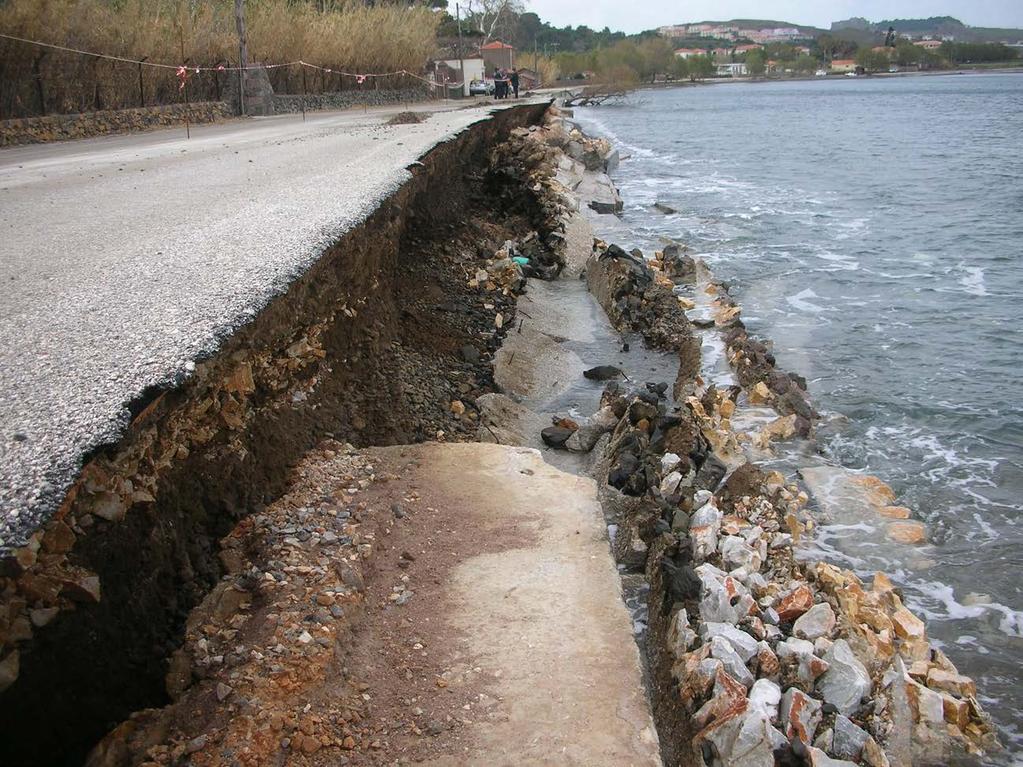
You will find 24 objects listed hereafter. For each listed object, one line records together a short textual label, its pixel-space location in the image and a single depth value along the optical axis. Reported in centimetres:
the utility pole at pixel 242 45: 2331
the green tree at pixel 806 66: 15962
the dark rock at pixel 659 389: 825
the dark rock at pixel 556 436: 708
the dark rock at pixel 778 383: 872
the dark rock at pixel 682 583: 456
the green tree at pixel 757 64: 15988
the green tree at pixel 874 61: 15100
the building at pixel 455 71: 4481
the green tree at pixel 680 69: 13838
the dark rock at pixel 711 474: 637
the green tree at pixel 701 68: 14538
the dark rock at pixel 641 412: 715
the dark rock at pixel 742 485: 614
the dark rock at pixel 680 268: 1385
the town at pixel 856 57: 15000
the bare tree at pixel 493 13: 6612
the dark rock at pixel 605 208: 1958
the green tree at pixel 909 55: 15062
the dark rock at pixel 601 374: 887
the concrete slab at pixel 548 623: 329
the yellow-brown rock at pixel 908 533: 630
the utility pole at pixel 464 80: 4399
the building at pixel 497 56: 6016
